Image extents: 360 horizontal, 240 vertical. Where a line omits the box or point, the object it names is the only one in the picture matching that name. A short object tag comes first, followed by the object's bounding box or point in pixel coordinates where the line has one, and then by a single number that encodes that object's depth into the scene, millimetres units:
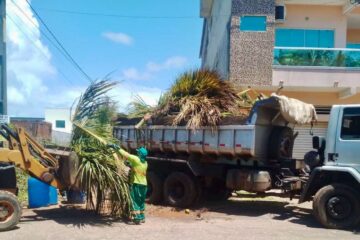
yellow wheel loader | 9266
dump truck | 9352
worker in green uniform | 9523
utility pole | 14727
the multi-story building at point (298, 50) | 19547
